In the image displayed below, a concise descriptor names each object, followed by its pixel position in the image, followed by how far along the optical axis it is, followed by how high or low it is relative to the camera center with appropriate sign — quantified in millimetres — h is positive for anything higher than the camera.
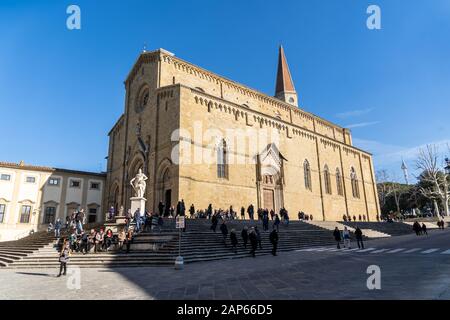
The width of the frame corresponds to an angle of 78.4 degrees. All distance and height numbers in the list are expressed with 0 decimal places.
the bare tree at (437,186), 38309 +4314
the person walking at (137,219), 15137 +86
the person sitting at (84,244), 13711 -1083
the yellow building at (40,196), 28219 +2878
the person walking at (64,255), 9820 -1145
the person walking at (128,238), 13226 -837
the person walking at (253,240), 13602 -1088
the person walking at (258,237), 14802 -1004
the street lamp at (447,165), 46372 +8009
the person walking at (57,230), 17300 -472
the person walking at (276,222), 19580 -355
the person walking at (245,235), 14766 -890
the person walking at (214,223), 16228 -238
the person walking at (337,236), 15977 -1129
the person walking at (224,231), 14898 -655
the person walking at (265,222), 18625 -286
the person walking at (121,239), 13686 -878
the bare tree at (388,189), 55969 +5177
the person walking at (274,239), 13941 -1067
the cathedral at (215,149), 23438 +6984
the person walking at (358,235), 15409 -1070
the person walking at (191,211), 20973 +585
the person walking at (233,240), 14242 -1093
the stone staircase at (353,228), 23862 -1168
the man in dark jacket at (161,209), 20016 +790
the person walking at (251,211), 23270 +540
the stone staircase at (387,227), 27516 -1235
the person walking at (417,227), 23227 -1094
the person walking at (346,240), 15870 -1362
